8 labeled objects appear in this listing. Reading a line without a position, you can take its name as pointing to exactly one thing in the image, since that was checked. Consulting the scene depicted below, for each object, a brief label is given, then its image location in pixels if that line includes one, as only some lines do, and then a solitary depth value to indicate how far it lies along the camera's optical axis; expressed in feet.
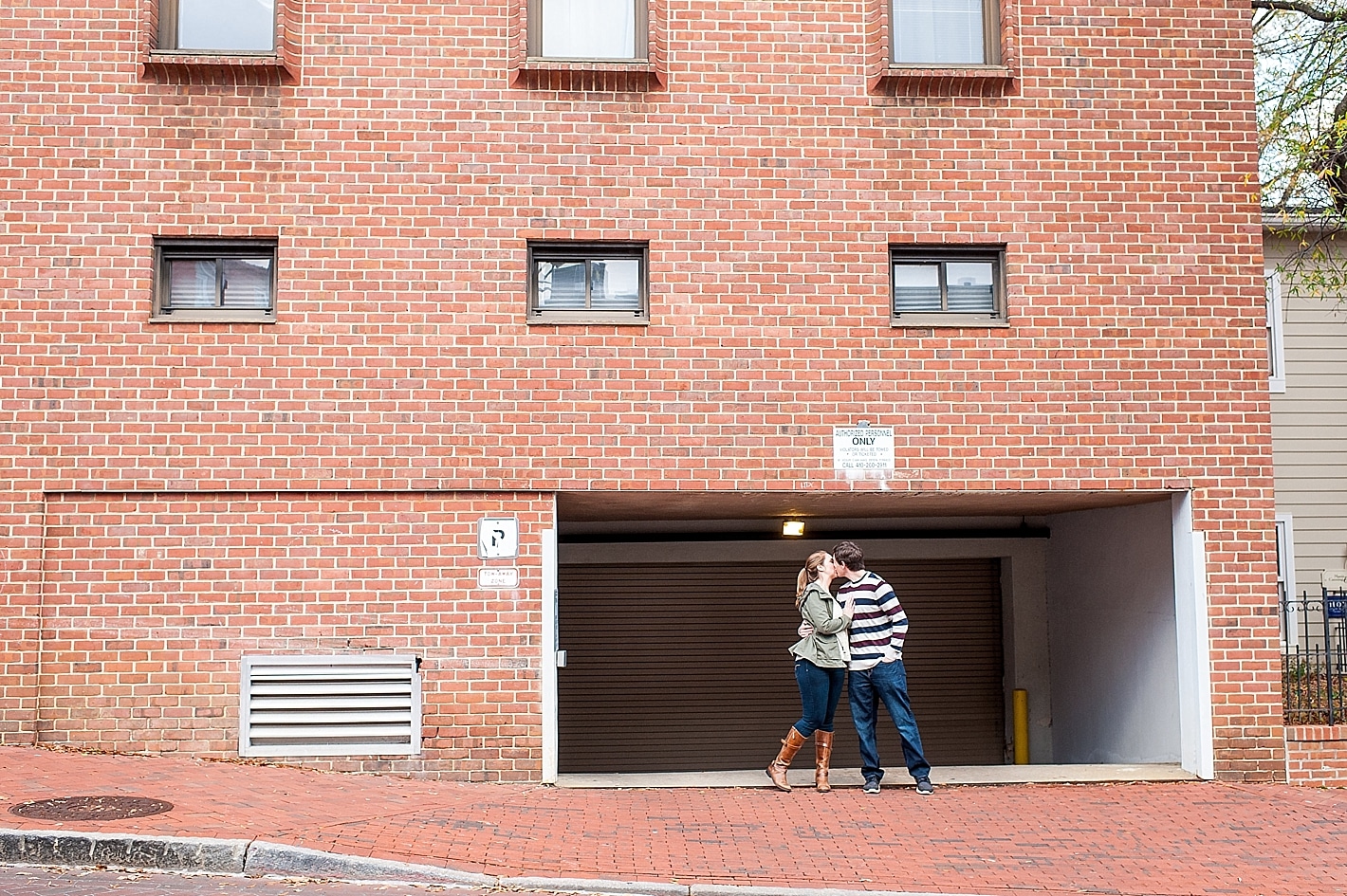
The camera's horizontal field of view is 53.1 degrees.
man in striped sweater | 32.55
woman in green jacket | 32.37
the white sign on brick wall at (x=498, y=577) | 33.91
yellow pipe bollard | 48.96
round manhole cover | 25.67
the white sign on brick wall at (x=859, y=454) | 35.06
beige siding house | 56.54
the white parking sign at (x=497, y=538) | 34.01
